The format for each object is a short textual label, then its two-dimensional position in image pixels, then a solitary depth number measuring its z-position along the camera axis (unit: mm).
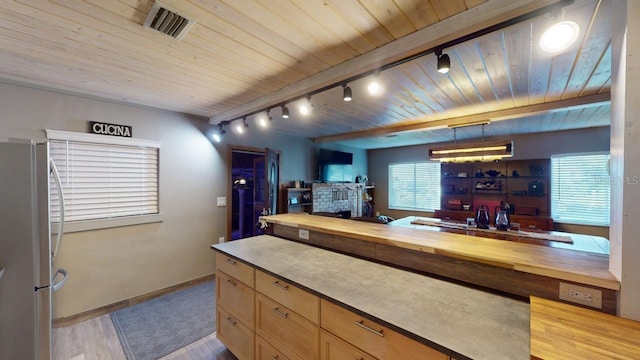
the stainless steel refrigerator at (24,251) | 1415
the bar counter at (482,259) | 1143
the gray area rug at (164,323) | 2301
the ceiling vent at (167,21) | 1428
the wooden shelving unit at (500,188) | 4848
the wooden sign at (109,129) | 2826
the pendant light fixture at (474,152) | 3346
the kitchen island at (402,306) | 962
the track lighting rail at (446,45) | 1257
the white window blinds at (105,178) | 2684
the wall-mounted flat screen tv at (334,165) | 5570
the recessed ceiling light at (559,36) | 1152
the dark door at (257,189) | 5330
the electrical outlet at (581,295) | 1089
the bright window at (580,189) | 4418
